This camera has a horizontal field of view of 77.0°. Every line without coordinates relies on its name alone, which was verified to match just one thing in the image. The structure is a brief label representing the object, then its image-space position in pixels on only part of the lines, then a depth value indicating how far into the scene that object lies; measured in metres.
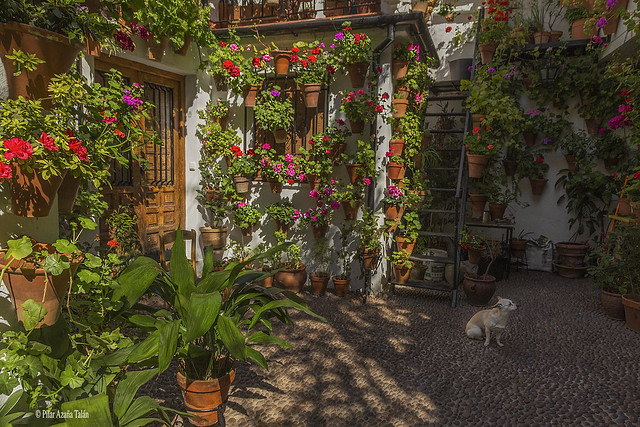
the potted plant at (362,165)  4.72
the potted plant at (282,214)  5.09
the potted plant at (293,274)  4.97
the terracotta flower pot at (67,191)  2.10
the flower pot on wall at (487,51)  6.15
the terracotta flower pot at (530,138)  6.37
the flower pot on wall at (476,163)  5.14
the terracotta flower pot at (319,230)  5.05
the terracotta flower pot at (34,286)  1.62
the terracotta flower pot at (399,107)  4.84
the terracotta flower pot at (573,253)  6.06
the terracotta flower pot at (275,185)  5.13
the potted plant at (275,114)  5.00
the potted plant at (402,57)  4.78
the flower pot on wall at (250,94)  5.12
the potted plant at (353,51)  4.52
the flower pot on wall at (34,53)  1.65
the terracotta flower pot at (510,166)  6.43
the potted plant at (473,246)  4.92
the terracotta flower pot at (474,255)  5.52
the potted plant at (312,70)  4.83
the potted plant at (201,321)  2.03
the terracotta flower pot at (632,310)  4.04
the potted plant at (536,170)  6.34
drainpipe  4.52
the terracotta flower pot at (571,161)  6.18
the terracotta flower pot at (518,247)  6.41
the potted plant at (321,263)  5.03
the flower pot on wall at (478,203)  6.19
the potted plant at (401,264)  4.88
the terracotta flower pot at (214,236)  5.31
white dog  3.60
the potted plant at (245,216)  5.23
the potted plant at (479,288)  4.66
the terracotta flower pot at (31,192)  1.67
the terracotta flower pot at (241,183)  5.23
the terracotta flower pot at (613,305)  4.38
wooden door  4.50
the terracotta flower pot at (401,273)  4.91
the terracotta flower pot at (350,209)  4.87
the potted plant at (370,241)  4.76
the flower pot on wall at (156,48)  4.28
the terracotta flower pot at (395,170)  4.82
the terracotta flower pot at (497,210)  6.35
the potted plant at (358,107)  4.68
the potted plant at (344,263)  4.93
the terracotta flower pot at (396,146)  4.84
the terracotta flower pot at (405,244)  4.95
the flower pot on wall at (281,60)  4.88
